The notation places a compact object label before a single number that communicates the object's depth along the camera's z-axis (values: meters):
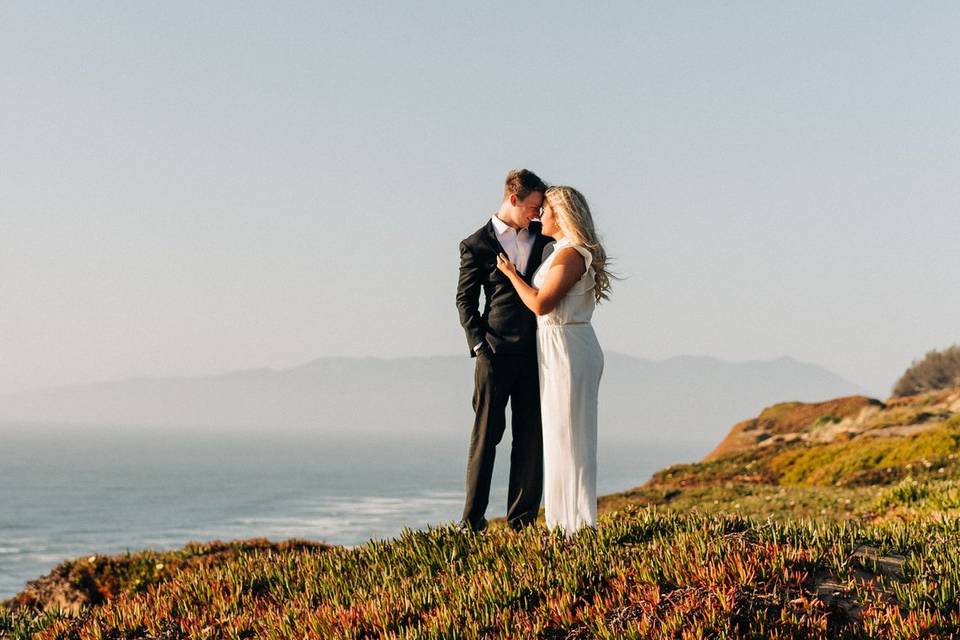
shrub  58.59
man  9.34
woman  8.89
